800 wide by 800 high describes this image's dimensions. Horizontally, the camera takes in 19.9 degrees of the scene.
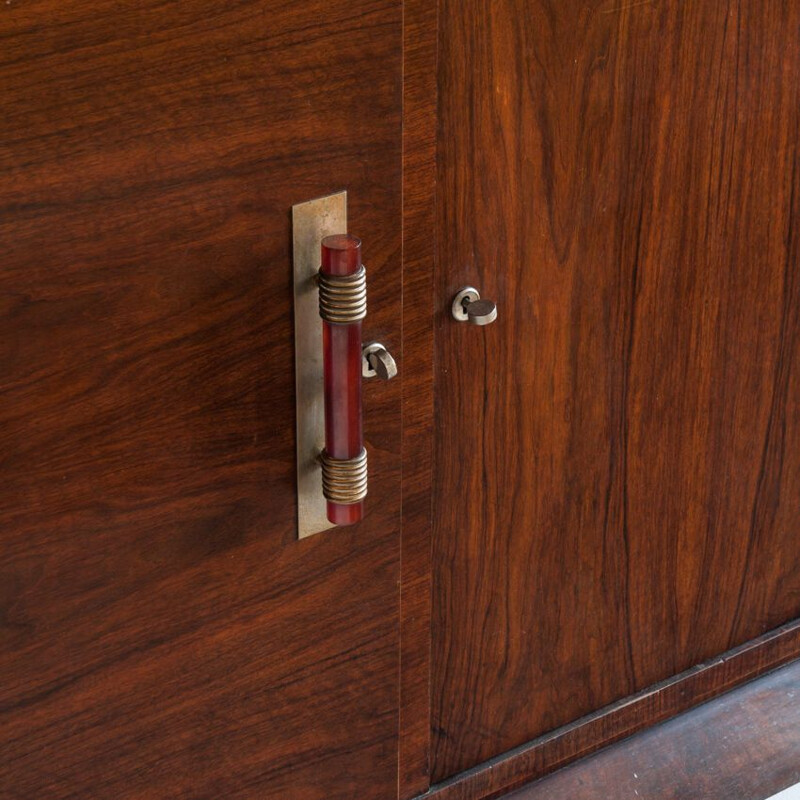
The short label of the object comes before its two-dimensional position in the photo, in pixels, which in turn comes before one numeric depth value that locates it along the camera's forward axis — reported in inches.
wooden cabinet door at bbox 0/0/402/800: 47.9
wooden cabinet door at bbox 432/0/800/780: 55.3
